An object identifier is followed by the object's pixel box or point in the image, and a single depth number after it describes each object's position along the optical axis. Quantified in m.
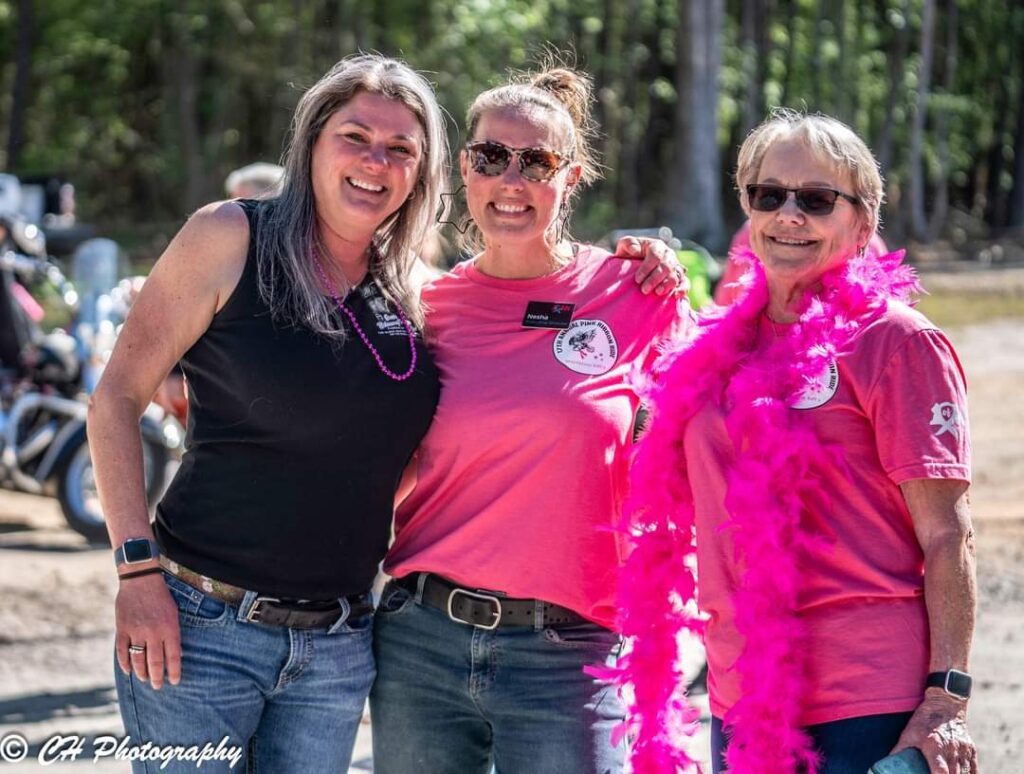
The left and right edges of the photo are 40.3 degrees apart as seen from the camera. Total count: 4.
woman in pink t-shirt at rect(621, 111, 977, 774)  2.46
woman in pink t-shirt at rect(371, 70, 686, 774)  2.85
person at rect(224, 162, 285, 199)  6.17
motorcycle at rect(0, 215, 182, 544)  7.71
